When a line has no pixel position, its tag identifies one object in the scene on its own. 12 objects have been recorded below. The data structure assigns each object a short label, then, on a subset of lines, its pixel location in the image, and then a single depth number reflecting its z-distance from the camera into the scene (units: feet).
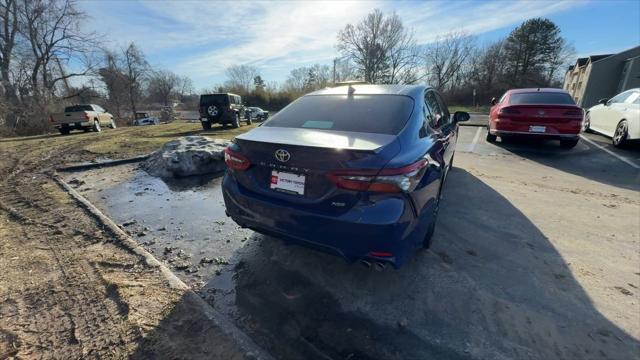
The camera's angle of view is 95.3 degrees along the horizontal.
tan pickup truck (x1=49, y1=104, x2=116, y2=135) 49.01
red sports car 22.50
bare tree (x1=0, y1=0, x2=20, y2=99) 73.26
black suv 49.16
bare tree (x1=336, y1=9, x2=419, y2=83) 140.97
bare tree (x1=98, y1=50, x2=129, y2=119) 113.39
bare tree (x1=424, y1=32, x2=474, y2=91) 154.30
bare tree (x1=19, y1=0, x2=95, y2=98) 78.64
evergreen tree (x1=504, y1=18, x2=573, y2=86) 140.05
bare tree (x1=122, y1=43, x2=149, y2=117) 138.00
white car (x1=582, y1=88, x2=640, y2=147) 23.79
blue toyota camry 6.36
